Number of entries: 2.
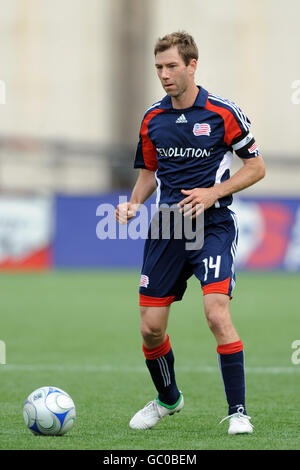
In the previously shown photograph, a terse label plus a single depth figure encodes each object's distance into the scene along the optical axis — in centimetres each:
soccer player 1080
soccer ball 1034
